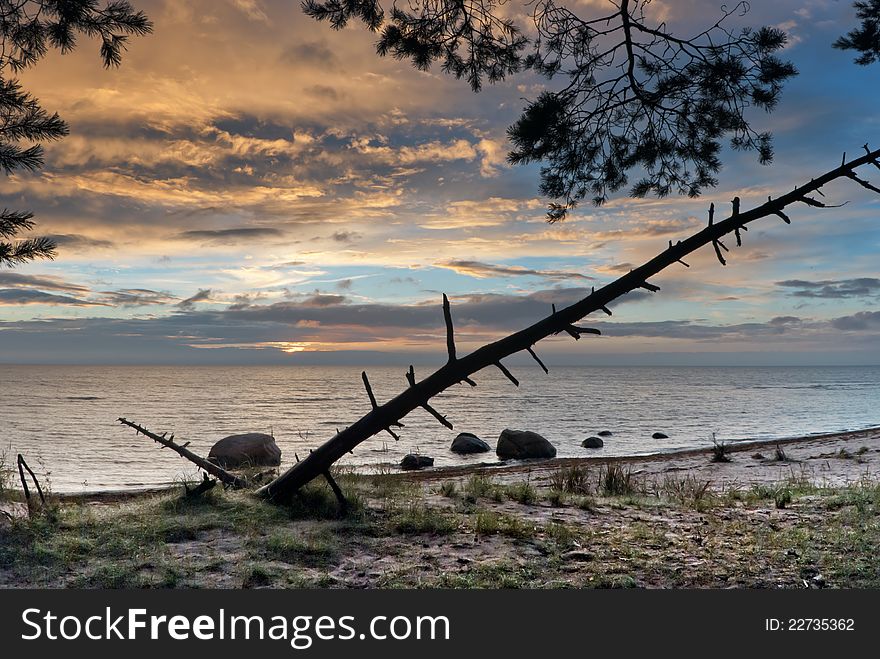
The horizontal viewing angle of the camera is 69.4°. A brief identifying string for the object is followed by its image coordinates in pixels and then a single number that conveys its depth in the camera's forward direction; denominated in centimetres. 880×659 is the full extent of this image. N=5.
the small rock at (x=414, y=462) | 2519
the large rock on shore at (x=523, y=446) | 2820
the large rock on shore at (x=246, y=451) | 2389
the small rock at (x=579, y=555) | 667
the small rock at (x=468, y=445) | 3021
